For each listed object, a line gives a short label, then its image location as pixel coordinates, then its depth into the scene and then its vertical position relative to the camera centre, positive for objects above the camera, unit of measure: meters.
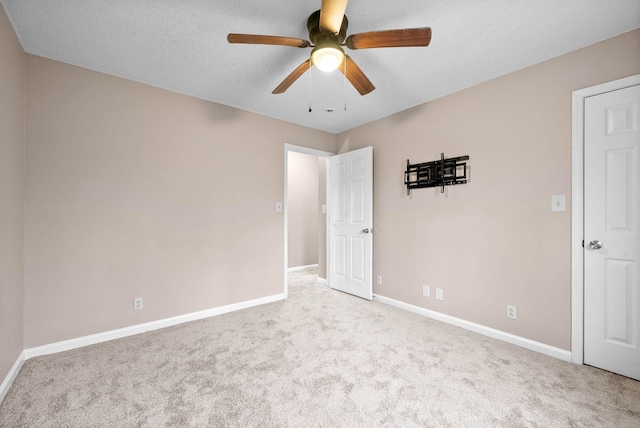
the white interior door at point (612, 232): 1.97 -0.16
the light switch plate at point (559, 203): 2.25 +0.06
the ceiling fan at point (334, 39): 1.48 +1.02
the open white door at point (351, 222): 3.80 -0.16
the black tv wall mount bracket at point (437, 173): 2.92 +0.43
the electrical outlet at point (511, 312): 2.52 -0.94
